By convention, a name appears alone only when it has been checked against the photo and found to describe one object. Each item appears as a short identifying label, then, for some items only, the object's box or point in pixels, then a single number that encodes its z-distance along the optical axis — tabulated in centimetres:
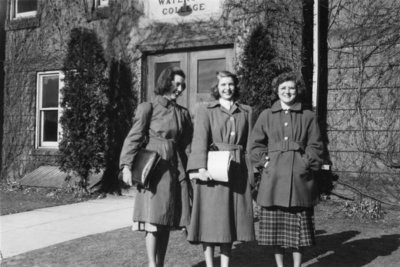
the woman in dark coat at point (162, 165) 422
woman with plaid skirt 426
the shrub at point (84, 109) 954
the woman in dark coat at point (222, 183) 415
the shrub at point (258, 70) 781
